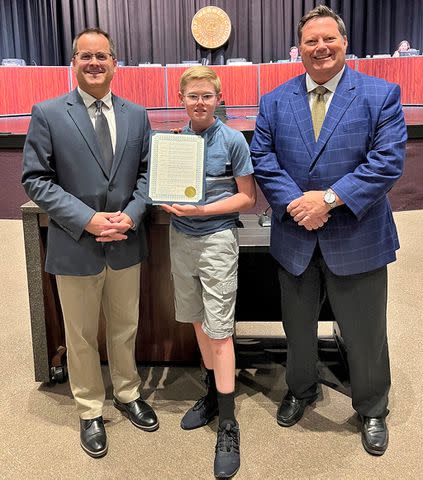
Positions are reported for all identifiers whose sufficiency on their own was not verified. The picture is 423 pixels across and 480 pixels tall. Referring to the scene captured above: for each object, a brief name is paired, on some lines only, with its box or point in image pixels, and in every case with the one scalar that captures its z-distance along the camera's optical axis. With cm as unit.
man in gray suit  174
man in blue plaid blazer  170
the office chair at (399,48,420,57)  855
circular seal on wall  1124
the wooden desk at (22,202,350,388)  223
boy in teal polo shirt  173
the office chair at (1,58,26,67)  792
